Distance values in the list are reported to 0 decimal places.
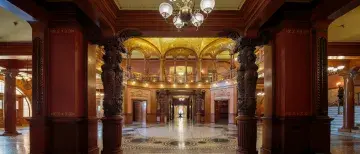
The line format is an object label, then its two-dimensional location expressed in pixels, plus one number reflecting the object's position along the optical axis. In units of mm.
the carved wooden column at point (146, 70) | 20258
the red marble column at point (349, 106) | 12516
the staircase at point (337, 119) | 13723
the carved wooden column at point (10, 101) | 12359
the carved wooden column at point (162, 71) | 20262
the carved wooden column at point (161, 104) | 21238
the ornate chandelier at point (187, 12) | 4617
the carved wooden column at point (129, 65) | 18844
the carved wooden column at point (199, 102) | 21438
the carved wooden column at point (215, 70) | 20322
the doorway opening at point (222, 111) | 21062
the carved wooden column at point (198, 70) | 20234
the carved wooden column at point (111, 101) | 6367
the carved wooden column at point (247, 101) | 6211
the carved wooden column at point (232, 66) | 18375
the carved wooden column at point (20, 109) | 18000
